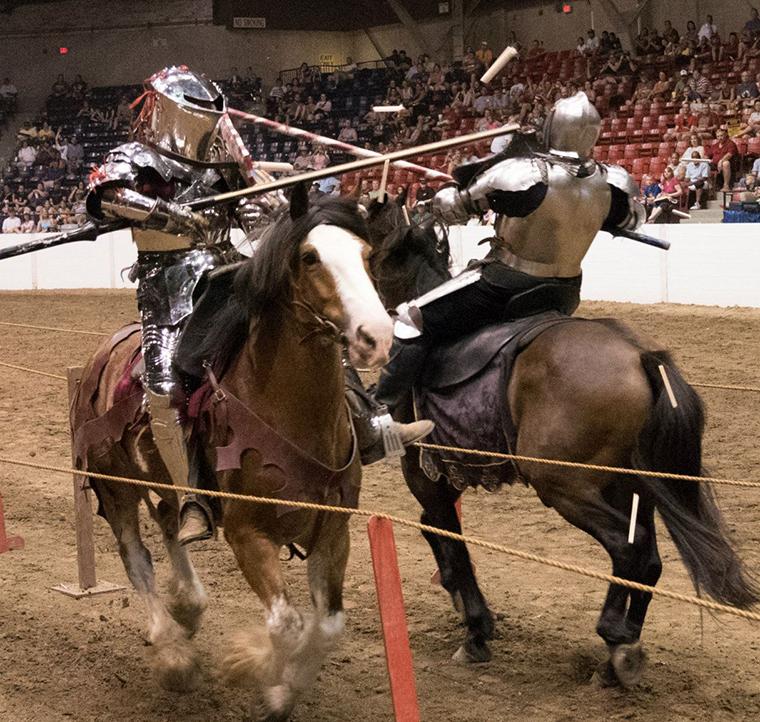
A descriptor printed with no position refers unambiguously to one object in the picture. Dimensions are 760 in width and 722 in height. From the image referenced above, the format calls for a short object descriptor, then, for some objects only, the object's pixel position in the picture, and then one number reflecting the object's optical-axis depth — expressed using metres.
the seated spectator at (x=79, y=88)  29.39
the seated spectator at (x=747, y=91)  17.45
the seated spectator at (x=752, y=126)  15.99
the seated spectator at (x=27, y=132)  28.61
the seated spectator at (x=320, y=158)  17.38
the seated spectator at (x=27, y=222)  22.45
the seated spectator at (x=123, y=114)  27.72
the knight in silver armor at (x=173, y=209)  3.99
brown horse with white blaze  3.46
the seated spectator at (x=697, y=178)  15.09
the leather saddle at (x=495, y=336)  4.71
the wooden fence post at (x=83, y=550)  5.39
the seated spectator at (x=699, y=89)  18.41
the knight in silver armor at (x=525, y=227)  4.71
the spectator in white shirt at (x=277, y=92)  27.52
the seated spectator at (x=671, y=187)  14.91
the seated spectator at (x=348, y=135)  24.33
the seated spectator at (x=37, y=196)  25.17
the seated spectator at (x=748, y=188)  13.46
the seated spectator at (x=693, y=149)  15.71
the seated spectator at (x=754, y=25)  19.59
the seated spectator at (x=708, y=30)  20.25
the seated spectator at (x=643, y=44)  21.19
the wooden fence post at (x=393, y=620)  3.05
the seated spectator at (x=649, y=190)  14.75
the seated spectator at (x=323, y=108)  26.05
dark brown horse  4.14
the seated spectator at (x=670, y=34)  20.70
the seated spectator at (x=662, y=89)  19.39
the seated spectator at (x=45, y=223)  21.77
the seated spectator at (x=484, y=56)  24.38
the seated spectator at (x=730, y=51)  19.55
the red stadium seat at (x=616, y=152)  18.36
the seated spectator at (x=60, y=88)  29.66
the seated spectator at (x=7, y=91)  29.95
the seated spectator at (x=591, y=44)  22.19
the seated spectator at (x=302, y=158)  20.36
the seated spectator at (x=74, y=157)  26.84
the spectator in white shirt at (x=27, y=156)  27.52
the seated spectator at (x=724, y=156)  15.23
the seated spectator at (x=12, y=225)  22.45
